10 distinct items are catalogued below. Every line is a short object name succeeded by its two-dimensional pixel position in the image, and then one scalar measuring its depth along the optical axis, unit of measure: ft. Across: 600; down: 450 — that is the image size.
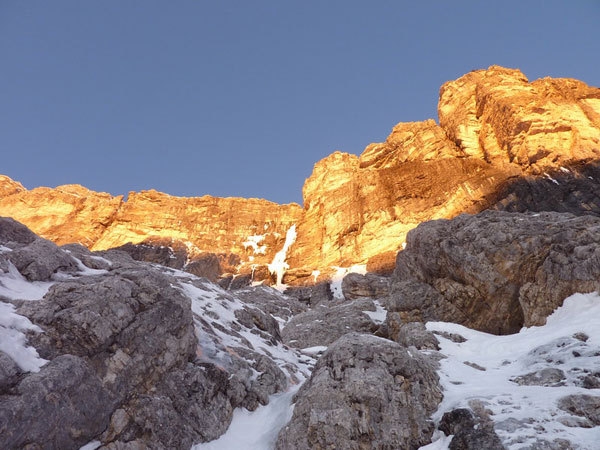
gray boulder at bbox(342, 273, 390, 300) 190.90
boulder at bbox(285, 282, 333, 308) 241.76
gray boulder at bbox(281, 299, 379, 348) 132.26
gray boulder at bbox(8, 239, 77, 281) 59.77
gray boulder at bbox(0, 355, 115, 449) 35.29
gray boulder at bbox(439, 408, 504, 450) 39.24
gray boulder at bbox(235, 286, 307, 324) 189.15
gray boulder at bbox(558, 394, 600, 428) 40.14
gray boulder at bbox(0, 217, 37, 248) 73.26
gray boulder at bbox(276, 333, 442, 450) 44.06
